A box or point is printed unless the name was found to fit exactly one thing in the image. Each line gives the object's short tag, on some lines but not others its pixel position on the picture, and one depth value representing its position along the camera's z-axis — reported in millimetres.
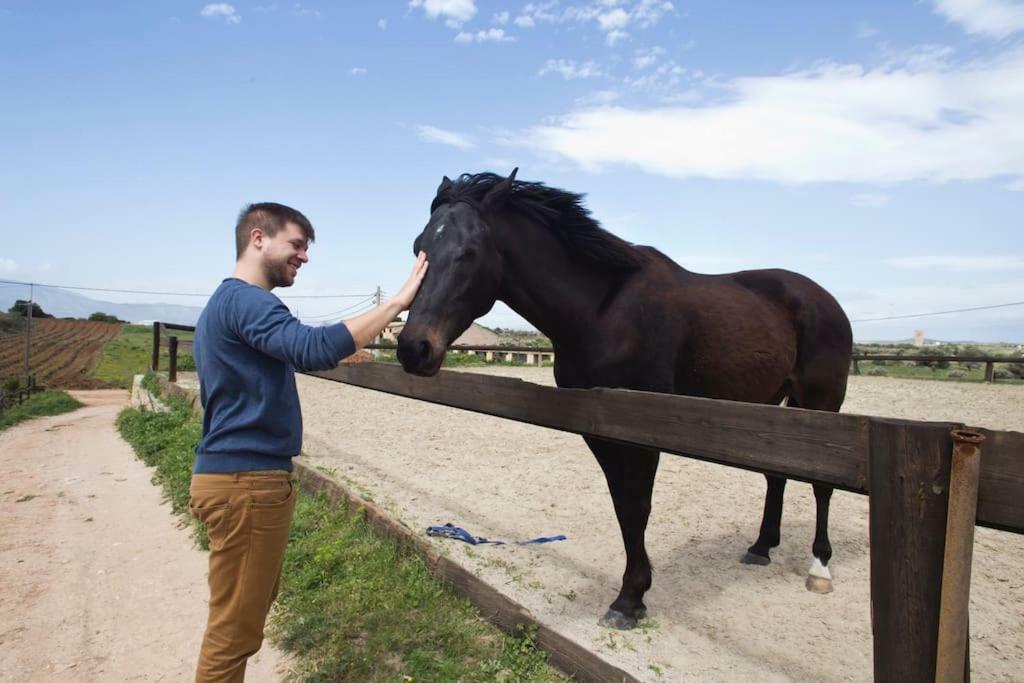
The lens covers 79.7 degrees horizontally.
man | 1952
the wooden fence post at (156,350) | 15531
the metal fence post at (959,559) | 1369
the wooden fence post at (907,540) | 1438
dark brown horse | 2680
